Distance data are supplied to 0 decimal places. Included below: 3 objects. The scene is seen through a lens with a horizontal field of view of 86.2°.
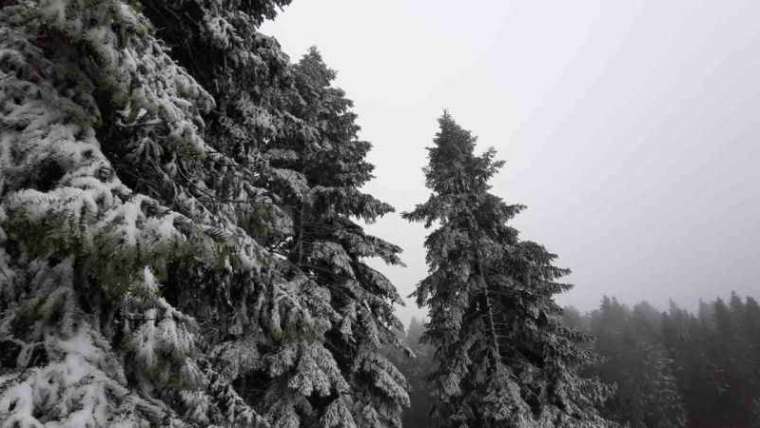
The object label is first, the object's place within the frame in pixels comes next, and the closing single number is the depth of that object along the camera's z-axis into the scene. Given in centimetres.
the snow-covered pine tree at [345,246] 967
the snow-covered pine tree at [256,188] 405
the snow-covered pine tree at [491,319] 1151
